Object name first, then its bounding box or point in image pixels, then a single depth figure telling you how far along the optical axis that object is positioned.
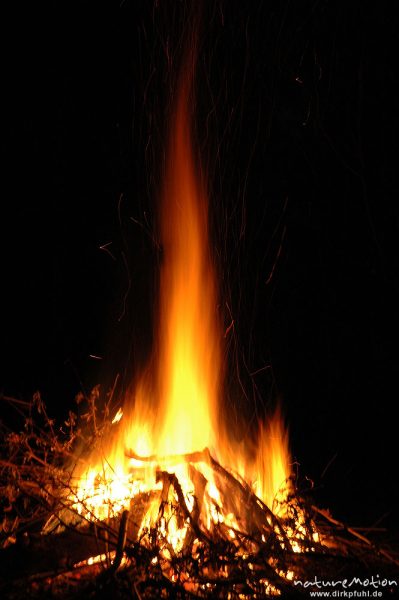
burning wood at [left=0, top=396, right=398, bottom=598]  2.49
